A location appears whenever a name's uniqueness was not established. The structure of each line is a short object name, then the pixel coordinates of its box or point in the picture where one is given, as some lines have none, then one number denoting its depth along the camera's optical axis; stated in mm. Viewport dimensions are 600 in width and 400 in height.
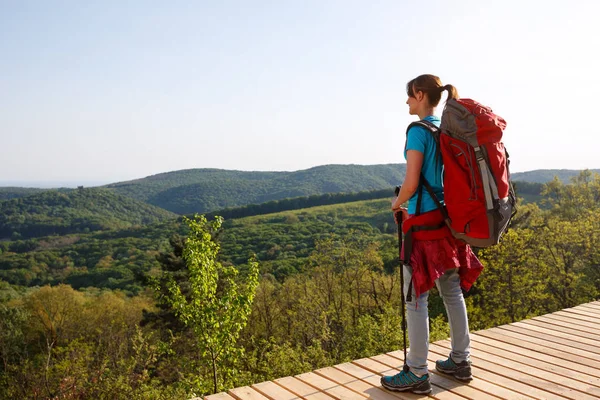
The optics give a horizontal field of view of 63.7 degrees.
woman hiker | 2822
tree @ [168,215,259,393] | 8750
